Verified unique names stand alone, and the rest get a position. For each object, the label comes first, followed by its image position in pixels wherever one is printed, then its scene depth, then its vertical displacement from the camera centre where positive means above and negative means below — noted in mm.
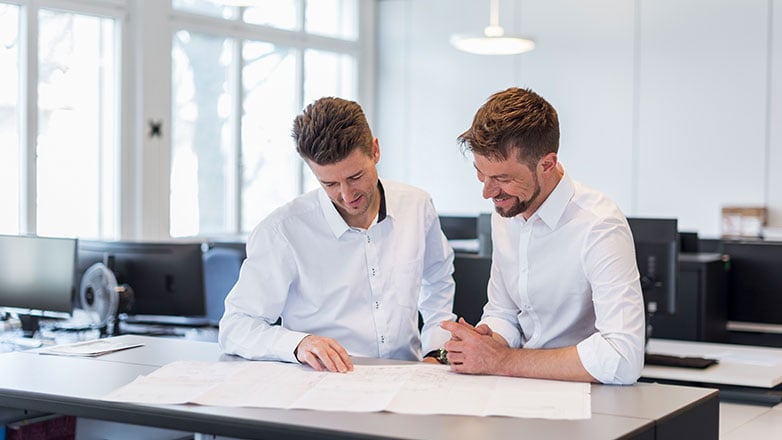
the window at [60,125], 7031 +458
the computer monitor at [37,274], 4492 -400
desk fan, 4723 -516
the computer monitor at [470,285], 3951 -372
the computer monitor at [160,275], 4734 -419
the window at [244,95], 8211 +822
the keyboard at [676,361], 3793 -646
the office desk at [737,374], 3486 -662
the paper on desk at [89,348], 2881 -478
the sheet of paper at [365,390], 2102 -457
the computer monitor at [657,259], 4195 -277
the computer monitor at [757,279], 6203 -529
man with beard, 2357 -184
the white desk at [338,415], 1925 -470
